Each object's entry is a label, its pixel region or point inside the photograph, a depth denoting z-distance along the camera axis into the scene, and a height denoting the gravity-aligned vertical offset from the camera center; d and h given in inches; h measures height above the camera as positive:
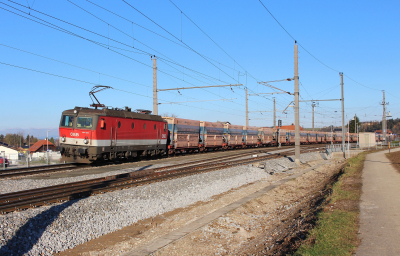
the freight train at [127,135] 753.6 +4.8
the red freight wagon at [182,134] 1122.0 +7.6
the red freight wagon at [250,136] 1731.1 +0.3
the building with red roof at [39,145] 3238.2 -115.8
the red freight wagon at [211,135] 1331.2 +4.5
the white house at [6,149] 2438.7 -105.3
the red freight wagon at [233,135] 1532.1 +5.5
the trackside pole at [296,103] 948.0 +104.3
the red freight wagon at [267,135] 1929.1 +6.6
